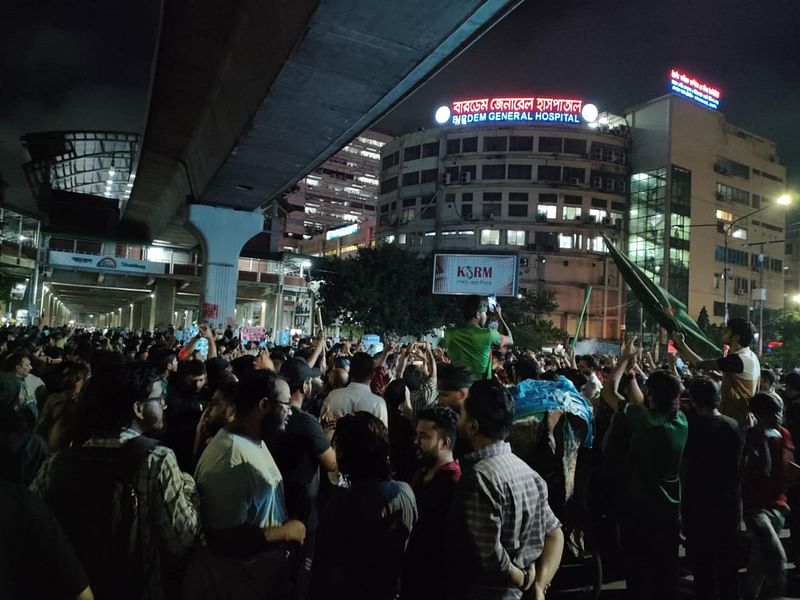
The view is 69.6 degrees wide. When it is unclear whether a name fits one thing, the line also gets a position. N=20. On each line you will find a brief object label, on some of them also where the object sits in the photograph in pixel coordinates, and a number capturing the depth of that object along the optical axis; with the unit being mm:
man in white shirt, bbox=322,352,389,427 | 4504
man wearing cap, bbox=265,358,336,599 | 3482
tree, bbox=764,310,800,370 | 38312
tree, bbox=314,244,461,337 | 38281
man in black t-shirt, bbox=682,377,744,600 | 4266
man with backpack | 2354
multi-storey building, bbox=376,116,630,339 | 59844
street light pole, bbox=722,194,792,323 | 19177
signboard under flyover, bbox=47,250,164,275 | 36688
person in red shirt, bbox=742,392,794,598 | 4887
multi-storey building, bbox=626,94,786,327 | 61188
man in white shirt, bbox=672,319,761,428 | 5113
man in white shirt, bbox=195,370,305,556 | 2637
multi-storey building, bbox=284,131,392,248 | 113625
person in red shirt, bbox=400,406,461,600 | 2736
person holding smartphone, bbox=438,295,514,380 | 5738
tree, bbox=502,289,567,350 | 44469
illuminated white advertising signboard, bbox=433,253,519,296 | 32344
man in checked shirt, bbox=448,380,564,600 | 2365
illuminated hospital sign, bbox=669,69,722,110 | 63250
